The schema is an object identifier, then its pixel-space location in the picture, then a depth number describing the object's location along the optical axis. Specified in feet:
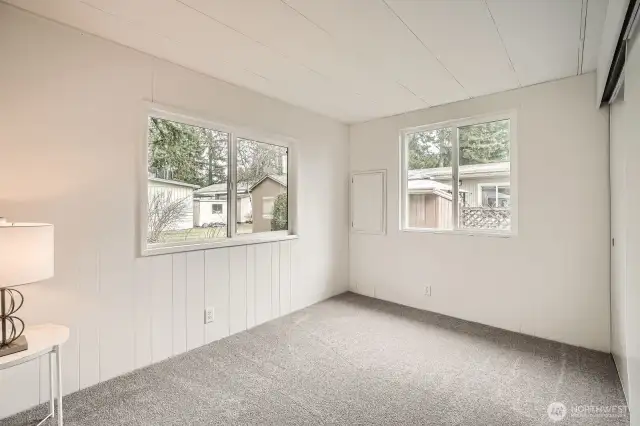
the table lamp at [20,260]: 4.96
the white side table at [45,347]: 5.09
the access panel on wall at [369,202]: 13.55
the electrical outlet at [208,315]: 9.34
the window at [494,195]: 10.64
